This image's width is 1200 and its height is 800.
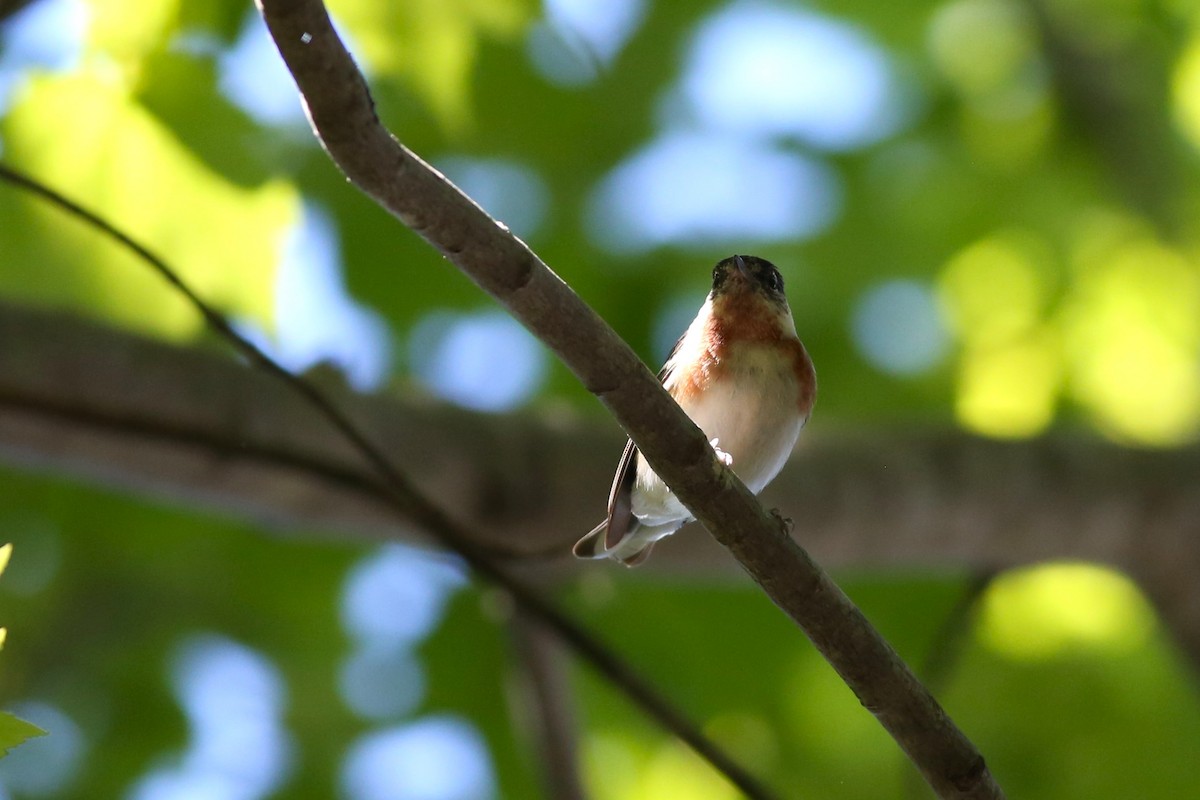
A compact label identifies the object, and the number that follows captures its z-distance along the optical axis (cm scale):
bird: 512
